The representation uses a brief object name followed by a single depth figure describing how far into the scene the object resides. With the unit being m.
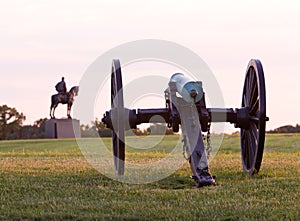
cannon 10.66
